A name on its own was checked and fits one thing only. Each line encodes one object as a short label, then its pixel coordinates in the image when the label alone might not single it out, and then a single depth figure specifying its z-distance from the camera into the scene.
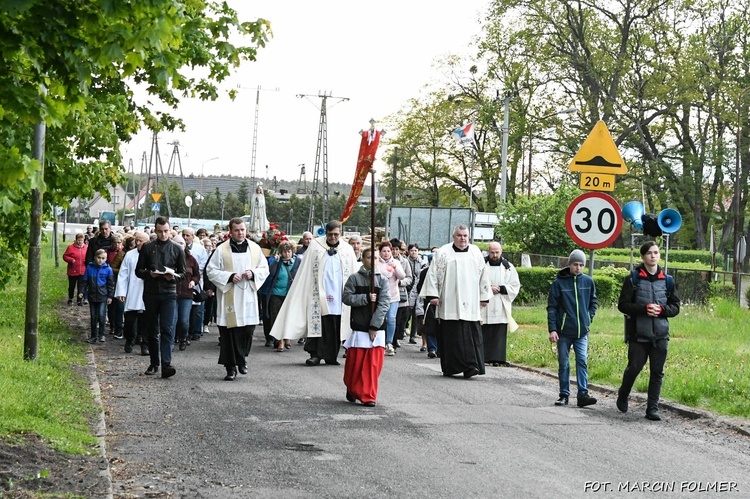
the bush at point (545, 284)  29.98
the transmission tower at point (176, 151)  79.62
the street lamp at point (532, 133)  51.38
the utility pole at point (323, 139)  55.50
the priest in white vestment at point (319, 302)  15.75
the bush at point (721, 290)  28.80
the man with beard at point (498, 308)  15.93
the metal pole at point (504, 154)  39.44
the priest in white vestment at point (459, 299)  14.66
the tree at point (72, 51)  5.80
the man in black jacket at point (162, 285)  13.39
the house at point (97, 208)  144.75
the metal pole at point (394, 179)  70.78
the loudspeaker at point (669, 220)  21.52
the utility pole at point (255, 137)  68.69
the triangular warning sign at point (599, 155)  13.05
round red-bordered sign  13.03
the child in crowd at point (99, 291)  18.05
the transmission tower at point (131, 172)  104.71
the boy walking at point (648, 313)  11.38
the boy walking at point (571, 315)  12.18
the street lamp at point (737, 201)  37.81
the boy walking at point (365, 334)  11.52
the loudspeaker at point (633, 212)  24.41
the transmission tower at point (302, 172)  93.61
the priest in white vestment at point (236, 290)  13.71
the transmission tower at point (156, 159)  69.66
